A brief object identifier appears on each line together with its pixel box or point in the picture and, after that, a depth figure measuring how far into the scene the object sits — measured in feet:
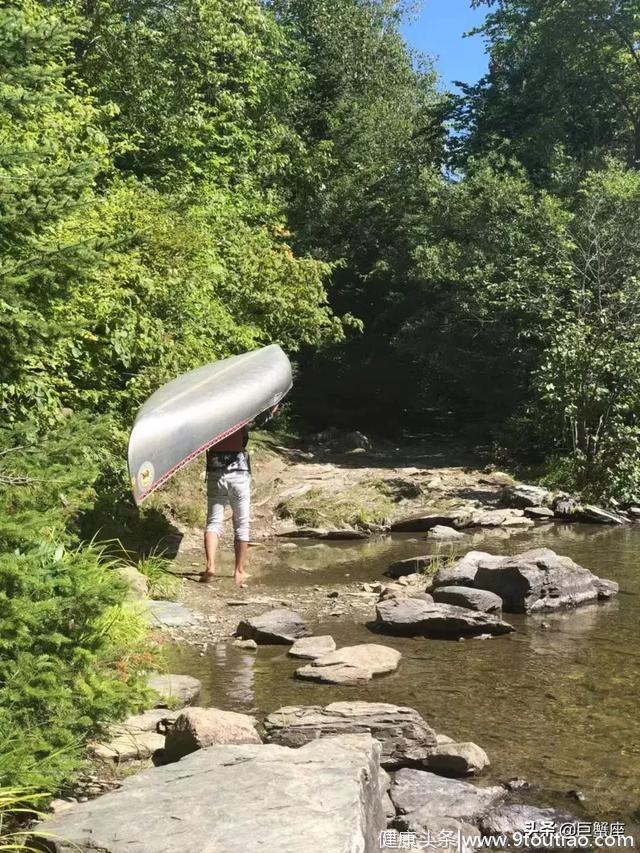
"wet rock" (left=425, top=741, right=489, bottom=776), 15.51
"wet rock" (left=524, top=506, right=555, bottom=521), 43.93
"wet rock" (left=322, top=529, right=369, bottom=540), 39.22
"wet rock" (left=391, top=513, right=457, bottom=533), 41.27
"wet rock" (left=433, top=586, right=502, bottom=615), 25.52
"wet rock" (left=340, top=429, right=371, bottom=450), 72.95
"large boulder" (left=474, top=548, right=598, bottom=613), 26.73
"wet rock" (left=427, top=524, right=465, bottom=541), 39.11
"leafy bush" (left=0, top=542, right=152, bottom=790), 12.63
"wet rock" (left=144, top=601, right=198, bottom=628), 23.71
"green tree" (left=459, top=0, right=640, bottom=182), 76.64
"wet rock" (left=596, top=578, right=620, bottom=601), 28.09
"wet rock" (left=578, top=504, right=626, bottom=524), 43.42
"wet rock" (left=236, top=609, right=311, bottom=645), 23.12
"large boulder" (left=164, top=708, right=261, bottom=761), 14.90
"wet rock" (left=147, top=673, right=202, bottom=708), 18.25
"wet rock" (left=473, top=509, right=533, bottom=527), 41.83
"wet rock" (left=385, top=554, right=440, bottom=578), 31.55
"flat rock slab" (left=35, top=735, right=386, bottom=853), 10.27
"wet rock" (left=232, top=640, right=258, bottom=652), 22.70
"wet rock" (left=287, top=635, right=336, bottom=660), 21.85
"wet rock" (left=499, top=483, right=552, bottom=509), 45.24
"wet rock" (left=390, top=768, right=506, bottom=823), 14.11
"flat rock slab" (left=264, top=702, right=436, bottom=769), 15.84
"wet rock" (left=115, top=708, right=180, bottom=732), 16.60
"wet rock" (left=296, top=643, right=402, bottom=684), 20.15
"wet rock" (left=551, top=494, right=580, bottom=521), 44.14
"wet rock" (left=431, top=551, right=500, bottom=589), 28.30
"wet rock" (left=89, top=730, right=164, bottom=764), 15.12
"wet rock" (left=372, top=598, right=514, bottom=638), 23.99
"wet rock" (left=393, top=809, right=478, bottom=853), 13.03
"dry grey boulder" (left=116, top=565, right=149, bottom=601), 23.76
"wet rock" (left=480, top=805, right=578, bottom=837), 13.82
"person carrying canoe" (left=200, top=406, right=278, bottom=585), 29.01
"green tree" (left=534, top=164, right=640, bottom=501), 47.14
